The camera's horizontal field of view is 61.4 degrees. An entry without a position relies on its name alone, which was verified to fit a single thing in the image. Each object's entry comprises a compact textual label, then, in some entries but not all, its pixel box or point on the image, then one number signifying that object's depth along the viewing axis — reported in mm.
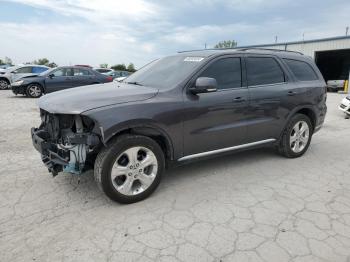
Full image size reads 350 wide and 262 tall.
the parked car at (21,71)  15625
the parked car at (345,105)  9351
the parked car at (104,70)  23419
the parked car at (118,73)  22119
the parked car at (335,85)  23475
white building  23516
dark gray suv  3131
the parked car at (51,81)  12859
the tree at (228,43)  60369
